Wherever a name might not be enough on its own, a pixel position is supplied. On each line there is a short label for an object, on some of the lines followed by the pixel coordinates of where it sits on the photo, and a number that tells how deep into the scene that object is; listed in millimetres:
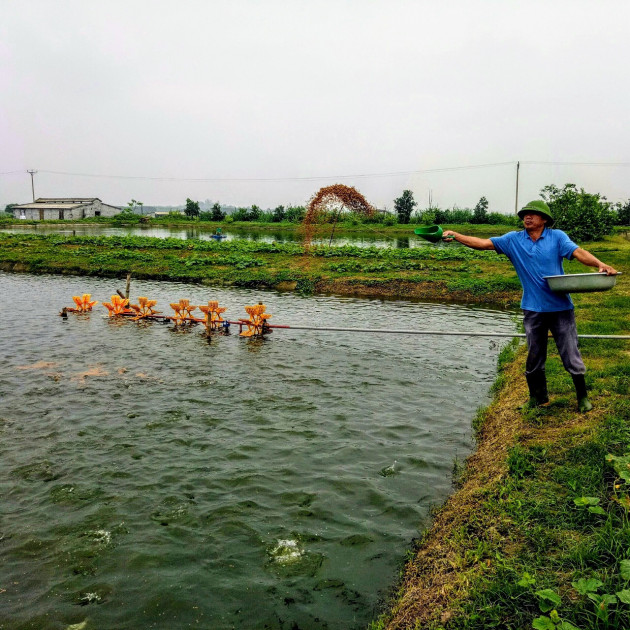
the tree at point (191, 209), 79438
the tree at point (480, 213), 57875
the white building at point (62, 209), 77875
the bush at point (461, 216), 58719
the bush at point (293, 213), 66831
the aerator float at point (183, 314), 13055
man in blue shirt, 5383
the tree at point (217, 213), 70625
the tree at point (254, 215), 70750
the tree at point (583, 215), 28953
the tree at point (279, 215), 69062
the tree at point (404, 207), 59562
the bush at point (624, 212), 49181
